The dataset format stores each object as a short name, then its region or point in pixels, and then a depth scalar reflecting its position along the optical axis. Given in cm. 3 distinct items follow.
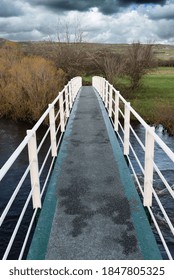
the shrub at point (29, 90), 2903
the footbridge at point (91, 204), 380
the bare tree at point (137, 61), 4059
